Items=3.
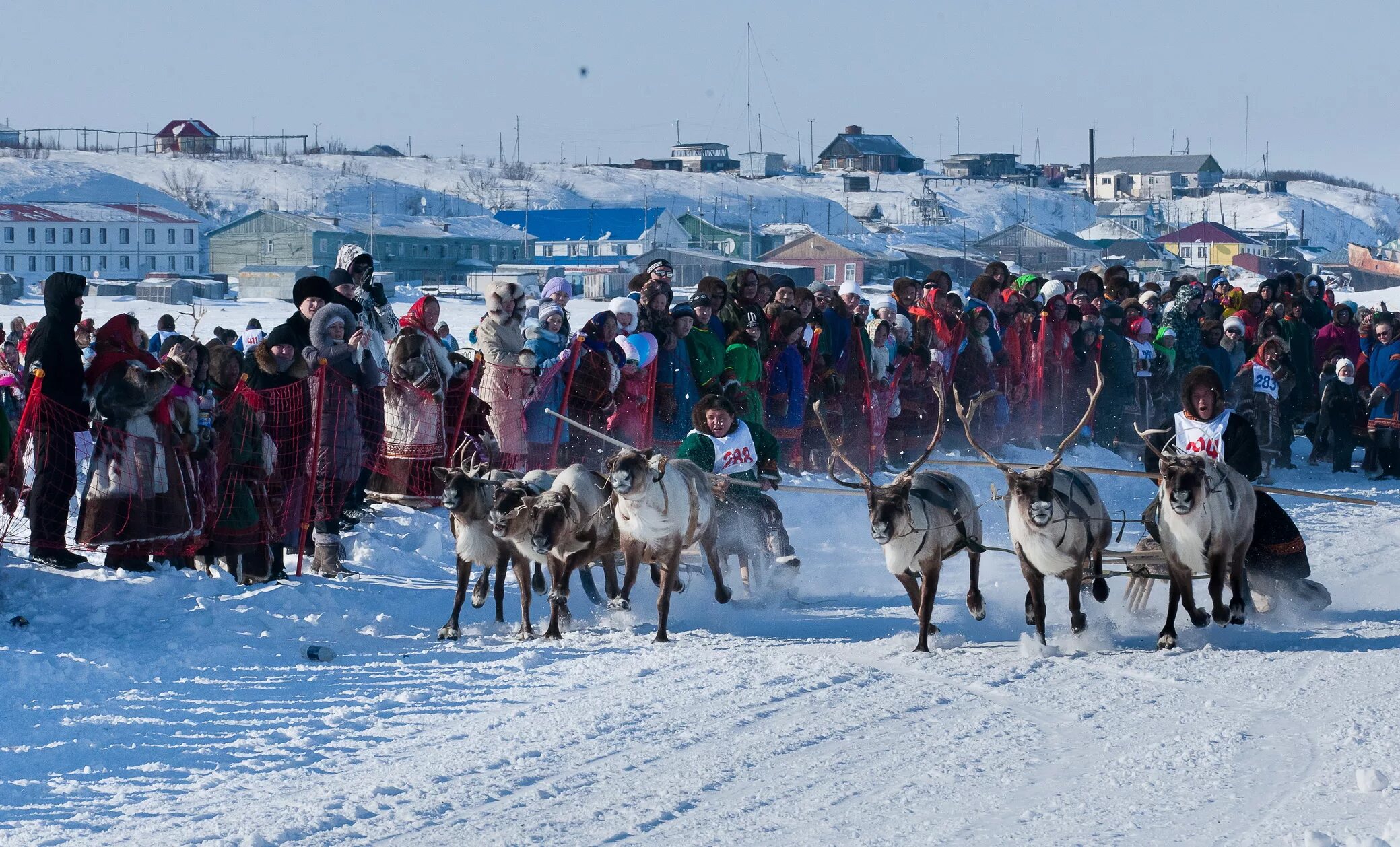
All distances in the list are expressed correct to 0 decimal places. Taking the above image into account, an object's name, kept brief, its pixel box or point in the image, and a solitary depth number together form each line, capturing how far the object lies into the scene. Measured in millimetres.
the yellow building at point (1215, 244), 191625
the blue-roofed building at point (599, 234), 160500
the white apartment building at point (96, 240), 146000
